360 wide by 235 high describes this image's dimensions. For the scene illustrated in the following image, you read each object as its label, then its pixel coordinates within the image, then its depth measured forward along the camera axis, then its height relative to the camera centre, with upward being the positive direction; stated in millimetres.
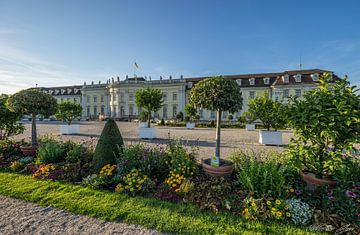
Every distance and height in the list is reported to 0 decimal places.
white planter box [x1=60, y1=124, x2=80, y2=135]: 13334 -1012
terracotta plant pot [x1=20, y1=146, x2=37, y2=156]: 5699 -1180
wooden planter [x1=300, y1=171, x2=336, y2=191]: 2998 -1225
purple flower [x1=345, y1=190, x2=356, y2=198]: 2560 -1230
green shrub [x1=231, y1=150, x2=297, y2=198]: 2934 -1164
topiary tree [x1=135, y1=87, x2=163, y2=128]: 12602 +1420
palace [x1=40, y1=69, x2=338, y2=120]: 29562 +6309
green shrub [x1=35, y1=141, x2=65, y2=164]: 4867 -1122
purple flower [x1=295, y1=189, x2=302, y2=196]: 2992 -1389
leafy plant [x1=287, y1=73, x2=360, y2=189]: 2846 -210
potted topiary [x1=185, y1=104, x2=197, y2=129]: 20312 +436
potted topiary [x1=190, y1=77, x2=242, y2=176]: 3781 +438
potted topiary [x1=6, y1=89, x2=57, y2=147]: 5586 +496
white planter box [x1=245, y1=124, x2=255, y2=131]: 18453 -1148
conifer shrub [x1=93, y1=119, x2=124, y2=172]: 4348 -811
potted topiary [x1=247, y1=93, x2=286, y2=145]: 8198 +301
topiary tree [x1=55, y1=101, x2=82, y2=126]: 13727 +557
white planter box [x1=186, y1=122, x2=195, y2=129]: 20266 -996
